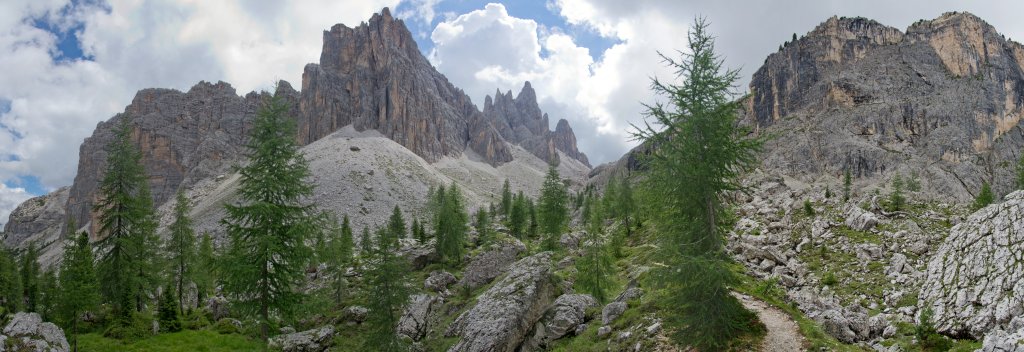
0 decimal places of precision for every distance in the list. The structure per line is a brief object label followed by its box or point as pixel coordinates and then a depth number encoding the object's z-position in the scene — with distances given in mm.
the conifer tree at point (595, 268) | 30328
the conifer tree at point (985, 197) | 40450
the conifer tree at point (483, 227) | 63200
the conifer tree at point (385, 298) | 26891
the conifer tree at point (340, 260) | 47812
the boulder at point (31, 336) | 20297
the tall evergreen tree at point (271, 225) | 20359
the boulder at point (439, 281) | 45938
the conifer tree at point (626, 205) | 58900
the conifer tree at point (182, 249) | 44844
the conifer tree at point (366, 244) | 69644
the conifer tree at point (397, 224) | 72875
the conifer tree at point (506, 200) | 102169
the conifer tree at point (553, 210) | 51719
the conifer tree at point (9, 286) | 44875
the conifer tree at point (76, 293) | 27000
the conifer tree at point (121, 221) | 32156
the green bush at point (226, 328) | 34312
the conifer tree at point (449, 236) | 56712
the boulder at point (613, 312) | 23259
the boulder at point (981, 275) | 14367
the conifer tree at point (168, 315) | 32719
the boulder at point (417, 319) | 31297
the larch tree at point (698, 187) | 15109
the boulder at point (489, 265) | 43438
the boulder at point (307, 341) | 32469
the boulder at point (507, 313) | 23828
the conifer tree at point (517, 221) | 69062
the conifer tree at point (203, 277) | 49562
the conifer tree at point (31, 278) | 40969
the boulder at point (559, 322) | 24316
